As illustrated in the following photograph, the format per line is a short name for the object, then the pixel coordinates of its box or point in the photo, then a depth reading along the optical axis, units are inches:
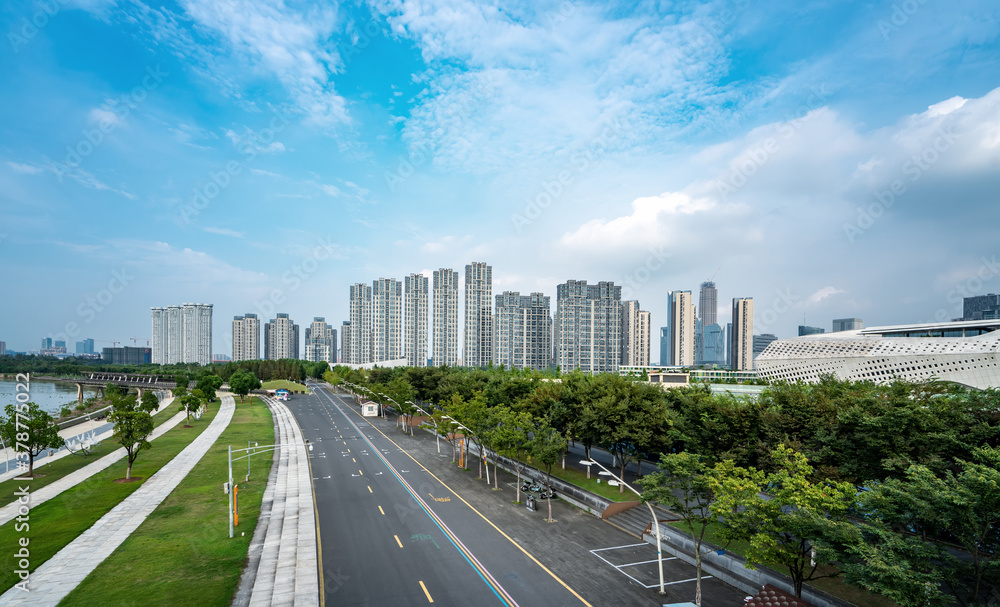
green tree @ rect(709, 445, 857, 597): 747.4
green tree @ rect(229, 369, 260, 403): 4084.6
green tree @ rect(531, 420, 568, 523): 1454.2
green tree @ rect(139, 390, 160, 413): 2539.4
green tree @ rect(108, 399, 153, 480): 1589.6
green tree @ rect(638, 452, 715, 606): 924.6
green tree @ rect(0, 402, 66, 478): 1470.2
